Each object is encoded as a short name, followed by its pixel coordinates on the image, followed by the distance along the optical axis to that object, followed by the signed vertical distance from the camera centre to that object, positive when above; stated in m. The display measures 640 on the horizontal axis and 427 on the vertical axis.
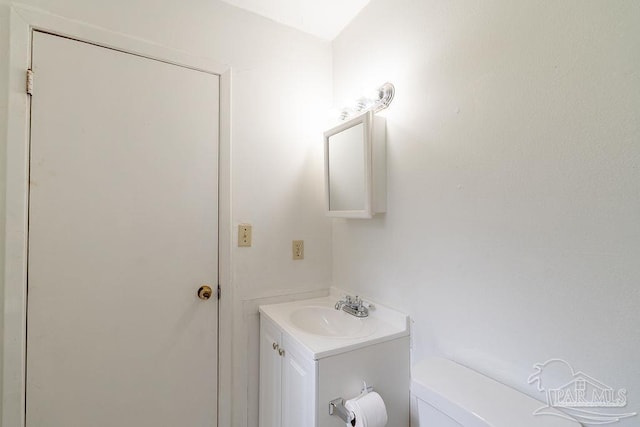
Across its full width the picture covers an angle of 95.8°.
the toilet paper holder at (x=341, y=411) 0.99 -0.66
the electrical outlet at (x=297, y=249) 1.65 -0.15
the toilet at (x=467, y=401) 0.74 -0.50
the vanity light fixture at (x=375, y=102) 1.36 +0.60
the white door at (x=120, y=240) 1.13 -0.07
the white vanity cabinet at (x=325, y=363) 1.03 -0.55
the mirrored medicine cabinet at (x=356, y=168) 1.31 +0.27
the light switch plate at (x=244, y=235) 1.49 -0.06
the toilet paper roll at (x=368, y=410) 0.96 -0.63
